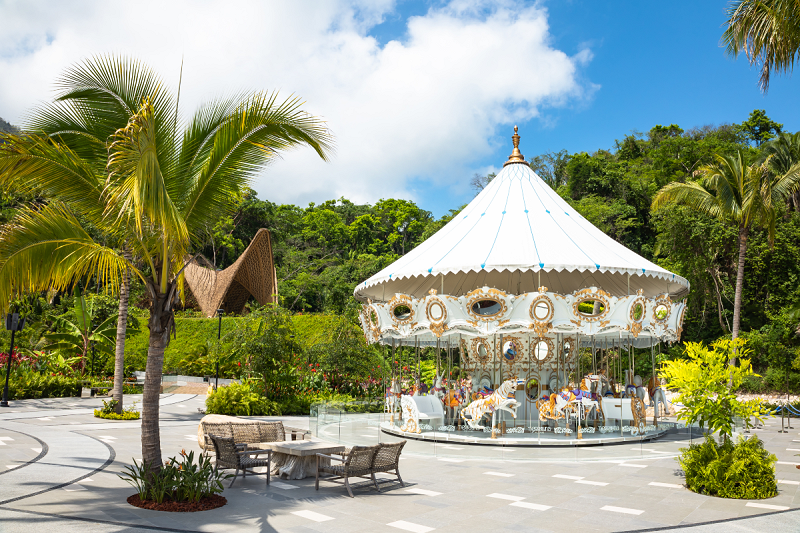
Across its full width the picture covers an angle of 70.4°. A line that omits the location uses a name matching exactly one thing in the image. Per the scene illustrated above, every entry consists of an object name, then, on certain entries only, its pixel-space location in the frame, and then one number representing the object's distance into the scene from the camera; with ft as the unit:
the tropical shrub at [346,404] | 47.15
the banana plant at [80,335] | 83.20
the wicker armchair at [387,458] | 27.73
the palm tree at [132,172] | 23.34
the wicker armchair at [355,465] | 26.45
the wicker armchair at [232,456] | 28.12
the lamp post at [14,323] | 65.41
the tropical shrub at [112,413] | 53.90
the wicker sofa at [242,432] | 32.35
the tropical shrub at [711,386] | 27.76
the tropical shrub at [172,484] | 22.47
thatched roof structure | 127.54
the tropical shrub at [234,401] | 58.13
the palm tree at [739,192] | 70.90
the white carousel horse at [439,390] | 51.98
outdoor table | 29.25
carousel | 44.34
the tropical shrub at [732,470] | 25.91
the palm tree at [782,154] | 85.81
